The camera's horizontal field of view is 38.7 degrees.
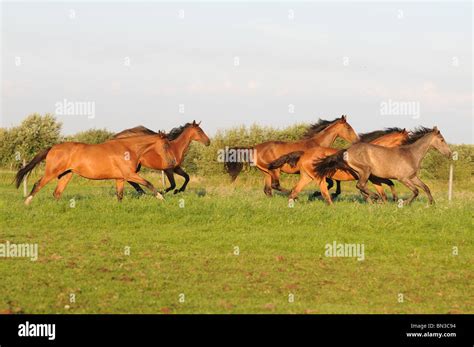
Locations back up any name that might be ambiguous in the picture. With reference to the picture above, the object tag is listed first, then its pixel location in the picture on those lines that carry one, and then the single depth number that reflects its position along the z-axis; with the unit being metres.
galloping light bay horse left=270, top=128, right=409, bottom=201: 17.03
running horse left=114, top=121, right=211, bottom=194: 18.33
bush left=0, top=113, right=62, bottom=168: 26.95
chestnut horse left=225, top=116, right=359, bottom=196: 19.20
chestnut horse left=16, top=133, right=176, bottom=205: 16.30
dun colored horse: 17.17
